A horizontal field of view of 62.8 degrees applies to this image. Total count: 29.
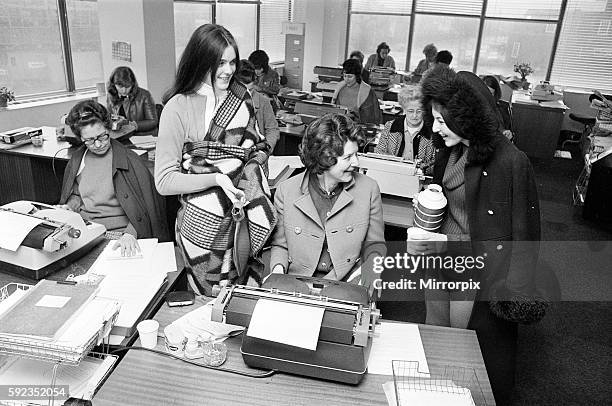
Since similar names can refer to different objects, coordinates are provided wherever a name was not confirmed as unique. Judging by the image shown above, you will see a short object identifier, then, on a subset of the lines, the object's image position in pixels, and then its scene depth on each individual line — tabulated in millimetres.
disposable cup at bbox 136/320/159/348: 1511
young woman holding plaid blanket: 1924
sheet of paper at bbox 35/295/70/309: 1419
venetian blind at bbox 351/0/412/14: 8695
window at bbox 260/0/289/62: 8344
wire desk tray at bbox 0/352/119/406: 1288
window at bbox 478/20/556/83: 7863
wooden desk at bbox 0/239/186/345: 1735
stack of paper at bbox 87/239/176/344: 1599
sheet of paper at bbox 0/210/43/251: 1785
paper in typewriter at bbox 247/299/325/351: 1340
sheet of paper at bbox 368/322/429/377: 1482
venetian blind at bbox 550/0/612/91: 7410
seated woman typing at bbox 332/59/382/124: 4922
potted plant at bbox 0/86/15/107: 4703
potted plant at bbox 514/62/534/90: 7336
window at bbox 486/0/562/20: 7699
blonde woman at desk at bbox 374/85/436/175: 3139
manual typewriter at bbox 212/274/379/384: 1363
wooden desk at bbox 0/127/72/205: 3530
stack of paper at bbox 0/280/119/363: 1274
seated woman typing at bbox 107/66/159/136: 3977
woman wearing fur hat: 1763
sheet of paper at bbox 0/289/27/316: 1451
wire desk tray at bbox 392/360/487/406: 1345
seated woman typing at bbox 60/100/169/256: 2525
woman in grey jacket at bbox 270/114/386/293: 1996
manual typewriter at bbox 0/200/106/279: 1787
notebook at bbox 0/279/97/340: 1301
